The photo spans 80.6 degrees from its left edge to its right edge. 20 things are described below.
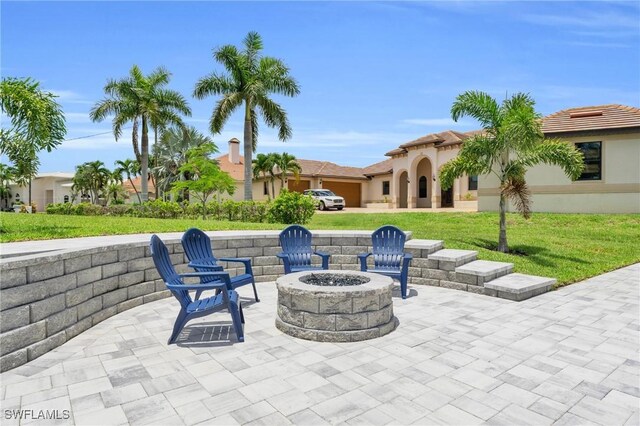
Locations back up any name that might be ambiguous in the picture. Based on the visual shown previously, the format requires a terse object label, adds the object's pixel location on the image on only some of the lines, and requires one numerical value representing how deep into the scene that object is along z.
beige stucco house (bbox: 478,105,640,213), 16.97
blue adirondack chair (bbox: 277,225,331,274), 7.16
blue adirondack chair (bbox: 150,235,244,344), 4.40
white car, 26.88
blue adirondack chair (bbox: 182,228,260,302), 5.69
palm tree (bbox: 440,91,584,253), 10.27
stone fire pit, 4.59
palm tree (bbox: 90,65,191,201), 24.22
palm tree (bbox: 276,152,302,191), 32.97
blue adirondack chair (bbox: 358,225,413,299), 7.30
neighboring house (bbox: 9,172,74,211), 50.38
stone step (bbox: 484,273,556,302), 6.62
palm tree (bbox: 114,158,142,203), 43.97
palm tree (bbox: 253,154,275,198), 33.44
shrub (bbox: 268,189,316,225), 14.93
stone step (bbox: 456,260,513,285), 7.13
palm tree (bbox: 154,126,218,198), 33.71
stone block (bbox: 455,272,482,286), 7.19
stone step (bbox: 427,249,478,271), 7.57
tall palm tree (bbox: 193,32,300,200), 20.22
